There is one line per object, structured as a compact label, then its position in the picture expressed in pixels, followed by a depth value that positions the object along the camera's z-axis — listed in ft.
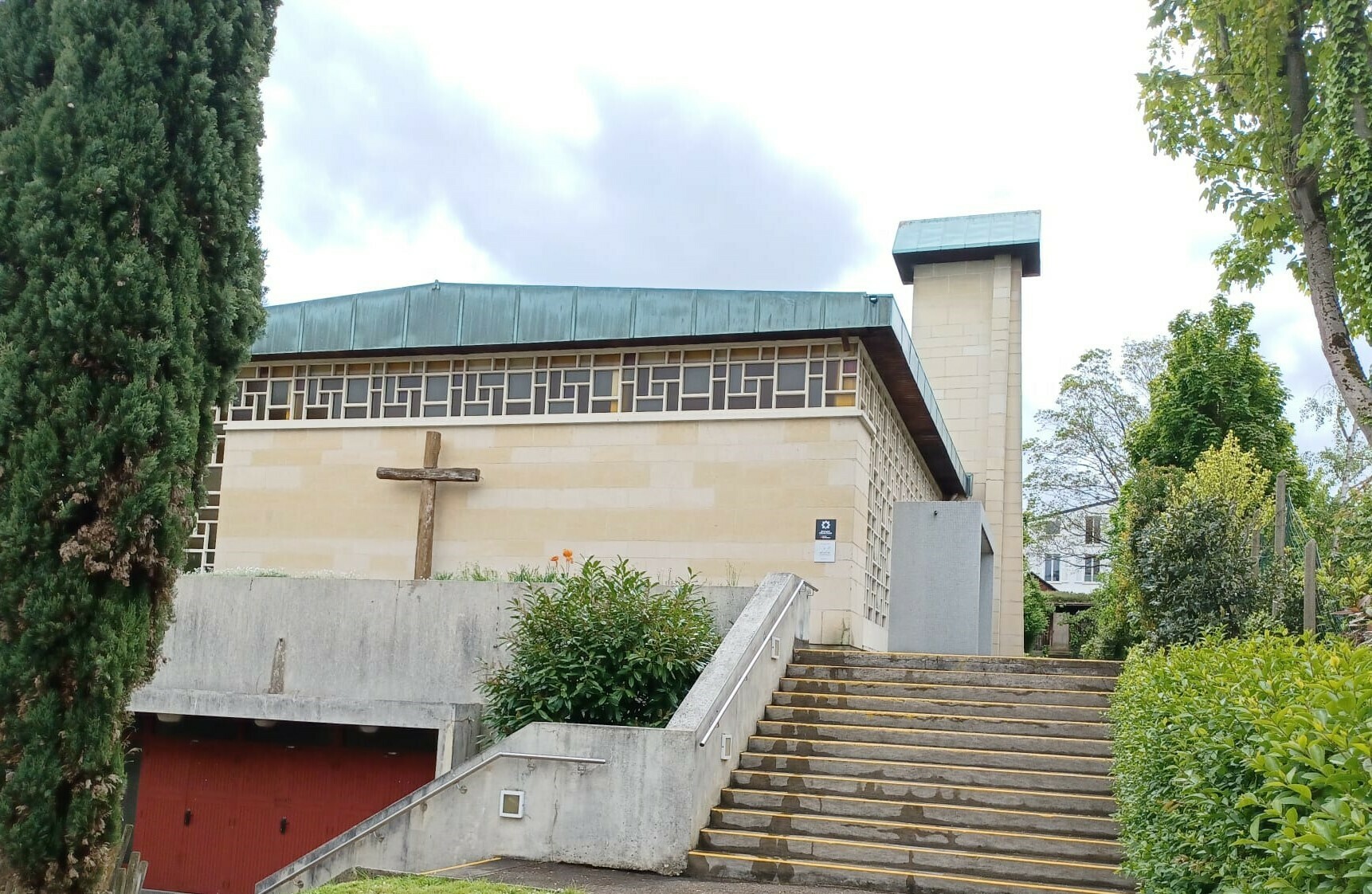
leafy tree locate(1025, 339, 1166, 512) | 119.34
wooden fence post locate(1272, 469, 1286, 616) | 36.52
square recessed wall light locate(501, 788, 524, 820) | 29.48
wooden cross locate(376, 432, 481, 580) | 49.24
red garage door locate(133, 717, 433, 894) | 40.40
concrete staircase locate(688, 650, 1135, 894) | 27.37
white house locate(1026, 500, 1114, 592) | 124.26
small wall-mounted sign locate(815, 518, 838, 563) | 45.65
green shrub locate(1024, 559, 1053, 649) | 118.52
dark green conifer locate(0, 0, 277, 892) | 21.59
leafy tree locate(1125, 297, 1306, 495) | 87.45
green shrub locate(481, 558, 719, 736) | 32.04
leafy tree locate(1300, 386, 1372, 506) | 106.32
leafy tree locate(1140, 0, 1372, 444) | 34.06
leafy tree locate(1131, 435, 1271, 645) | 41.06
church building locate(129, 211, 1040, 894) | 39.88
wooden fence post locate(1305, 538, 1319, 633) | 32.12
